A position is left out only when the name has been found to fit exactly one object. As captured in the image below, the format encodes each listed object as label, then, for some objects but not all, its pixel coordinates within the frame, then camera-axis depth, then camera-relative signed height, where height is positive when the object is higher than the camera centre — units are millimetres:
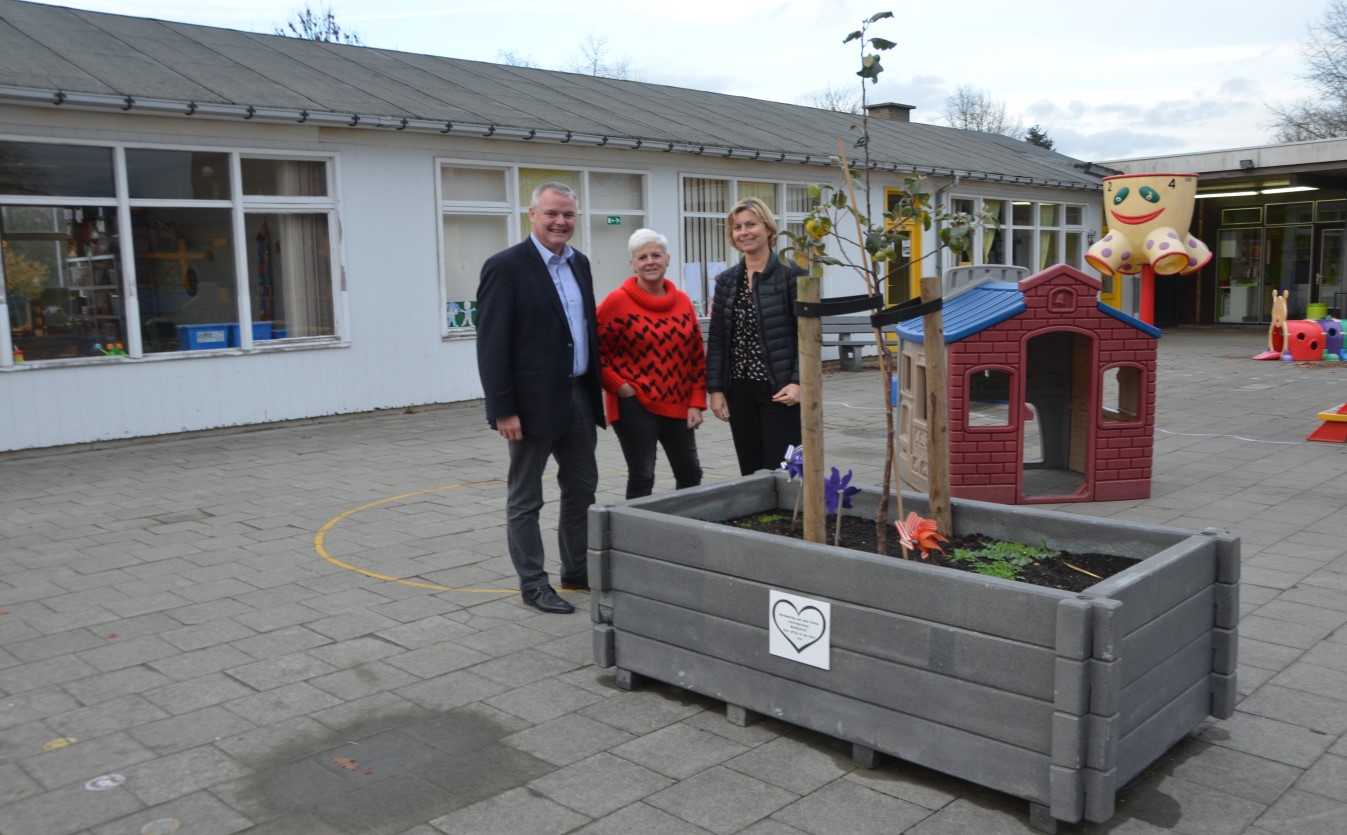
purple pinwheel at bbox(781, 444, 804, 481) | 4609 -779
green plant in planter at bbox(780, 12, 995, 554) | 3908 +83
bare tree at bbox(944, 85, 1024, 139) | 64375 +8727
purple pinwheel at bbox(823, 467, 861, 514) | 4371 -843
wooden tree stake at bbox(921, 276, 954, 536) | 3996 -468
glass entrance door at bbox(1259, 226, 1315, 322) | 26234 -11
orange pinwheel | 3861 -903
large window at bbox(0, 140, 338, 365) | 10359 +314
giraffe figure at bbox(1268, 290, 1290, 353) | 18750 -904
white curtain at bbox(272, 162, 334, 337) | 12148 +162
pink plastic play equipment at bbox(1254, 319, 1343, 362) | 17938 -1252
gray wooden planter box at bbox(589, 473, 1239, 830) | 3076 -1158
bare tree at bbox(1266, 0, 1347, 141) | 46688 +6231
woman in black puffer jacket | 5293 -370
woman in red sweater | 5465 -430
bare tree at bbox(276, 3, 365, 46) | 44594 +10035
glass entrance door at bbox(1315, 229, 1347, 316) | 25750 -69
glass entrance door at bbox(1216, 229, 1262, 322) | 26906 -232
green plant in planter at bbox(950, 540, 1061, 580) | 3812 -1014
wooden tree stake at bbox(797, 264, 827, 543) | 4055 -515
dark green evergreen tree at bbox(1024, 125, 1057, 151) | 62969 +7301
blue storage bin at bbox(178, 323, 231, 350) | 11359 -563
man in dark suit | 5004 -410
